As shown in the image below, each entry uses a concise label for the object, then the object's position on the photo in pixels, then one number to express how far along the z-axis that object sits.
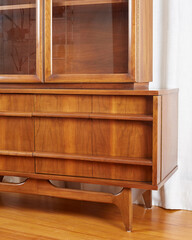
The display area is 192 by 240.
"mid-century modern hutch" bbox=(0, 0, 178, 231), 1.60
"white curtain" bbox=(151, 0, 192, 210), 1.95
